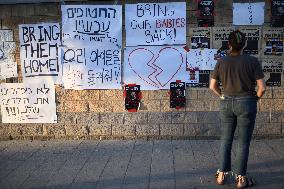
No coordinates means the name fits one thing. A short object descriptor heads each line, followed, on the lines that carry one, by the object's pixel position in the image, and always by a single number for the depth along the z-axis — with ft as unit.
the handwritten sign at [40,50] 16.46
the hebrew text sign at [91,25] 16.11
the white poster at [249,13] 15.60
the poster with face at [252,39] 15.80
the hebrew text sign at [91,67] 16.41
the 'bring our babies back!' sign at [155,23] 15.88
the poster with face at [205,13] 15.63
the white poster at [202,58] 16.07
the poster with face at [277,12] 15.57
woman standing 10.88
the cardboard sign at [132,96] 16.45
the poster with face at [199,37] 15.89
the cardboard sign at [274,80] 15.99
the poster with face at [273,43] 15.77
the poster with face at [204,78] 16.23
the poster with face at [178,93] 16.29
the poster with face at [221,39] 15.84
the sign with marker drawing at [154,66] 16.17
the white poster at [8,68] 16.78
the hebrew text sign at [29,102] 16.83
